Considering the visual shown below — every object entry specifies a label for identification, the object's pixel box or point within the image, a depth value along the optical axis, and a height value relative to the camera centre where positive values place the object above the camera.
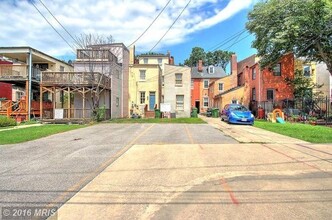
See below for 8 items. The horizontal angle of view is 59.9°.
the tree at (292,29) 25.23 +7.64
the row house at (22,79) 26.30 +2.99
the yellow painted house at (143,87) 35.34 +2.85
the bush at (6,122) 19.96 -0.82
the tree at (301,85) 31.41 +2.77
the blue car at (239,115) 21.64 -0.37
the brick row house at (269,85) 32.44 +2.98
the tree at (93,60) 28.19 +4.91
